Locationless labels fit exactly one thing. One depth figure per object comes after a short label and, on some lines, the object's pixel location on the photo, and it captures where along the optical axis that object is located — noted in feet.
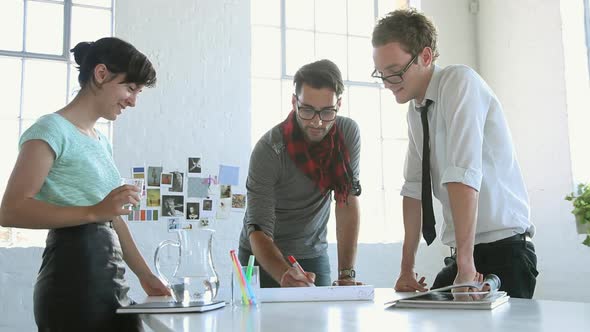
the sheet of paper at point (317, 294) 4.78
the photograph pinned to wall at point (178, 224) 13.21
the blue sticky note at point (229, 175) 13.79
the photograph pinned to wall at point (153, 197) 13.28
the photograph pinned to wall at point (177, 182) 13.46
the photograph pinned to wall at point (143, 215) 12.99
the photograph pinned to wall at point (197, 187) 13.55
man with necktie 4.86
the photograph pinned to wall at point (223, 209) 13.74
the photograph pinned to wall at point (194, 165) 13.57
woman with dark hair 4.16
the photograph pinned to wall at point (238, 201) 13.88
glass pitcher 4.08
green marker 4.66
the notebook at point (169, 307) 3.88
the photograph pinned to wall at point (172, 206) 13.38
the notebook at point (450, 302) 3.76
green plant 11.92
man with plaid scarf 6.73
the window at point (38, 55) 13.07
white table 3.13
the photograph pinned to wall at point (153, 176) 13.26
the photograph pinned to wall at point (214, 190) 13.69
